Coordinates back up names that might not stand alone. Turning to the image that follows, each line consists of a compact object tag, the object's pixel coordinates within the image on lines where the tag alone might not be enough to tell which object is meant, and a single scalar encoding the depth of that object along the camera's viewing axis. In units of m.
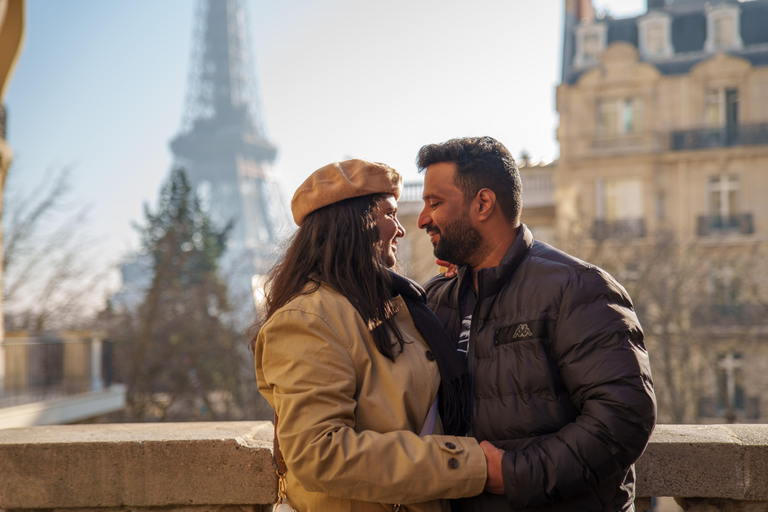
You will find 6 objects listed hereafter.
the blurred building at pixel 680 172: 19.22
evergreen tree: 20.52
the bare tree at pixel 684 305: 18.38
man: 1.89
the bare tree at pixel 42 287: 19.25
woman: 1.85
